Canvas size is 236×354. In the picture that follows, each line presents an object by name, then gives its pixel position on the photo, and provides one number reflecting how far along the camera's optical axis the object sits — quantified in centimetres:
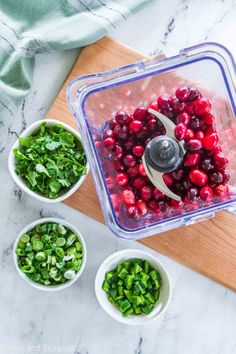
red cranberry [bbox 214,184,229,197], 98
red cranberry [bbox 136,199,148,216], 101
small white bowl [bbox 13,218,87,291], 119
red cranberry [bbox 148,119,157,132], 99
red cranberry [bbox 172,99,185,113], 98
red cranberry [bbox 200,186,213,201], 97
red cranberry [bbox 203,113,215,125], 99
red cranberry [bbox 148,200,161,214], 101
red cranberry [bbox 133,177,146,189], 100
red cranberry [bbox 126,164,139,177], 101
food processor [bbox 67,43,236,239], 97
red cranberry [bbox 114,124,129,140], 101
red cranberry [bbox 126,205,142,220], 101
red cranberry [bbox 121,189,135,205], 101
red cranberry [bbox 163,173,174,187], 97
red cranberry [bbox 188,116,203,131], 98
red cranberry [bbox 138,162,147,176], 99
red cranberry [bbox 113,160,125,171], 102
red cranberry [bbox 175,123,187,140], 96
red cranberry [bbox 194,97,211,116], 98
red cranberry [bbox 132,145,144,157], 100
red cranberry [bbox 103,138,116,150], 101
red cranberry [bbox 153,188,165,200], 99
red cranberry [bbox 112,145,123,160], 101
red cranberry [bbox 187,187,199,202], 96
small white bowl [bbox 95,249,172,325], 118
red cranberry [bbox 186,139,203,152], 96
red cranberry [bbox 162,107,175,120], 99
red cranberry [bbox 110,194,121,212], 101
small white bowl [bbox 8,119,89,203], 112
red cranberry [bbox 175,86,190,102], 99
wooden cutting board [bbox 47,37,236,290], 116
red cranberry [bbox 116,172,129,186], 101
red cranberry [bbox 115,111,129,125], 102
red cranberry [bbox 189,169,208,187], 96
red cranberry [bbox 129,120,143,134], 100
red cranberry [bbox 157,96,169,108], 99
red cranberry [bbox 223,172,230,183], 98
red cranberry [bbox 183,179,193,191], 97
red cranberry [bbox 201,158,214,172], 96
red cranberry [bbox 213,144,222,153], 97
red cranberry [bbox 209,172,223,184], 97
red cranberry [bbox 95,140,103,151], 102
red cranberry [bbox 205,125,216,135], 99
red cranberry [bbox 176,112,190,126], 97
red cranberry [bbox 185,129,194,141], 97
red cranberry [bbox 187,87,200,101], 99
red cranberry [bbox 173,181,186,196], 98
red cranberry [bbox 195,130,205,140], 98
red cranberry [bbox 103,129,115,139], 102
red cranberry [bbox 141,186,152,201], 100
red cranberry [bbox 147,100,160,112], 100
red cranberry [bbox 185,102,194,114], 99
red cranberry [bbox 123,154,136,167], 100
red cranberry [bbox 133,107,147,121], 100
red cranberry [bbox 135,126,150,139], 100
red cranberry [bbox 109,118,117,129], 103
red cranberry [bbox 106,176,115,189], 101
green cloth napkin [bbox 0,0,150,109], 116
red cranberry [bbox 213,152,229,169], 97
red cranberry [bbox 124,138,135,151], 101
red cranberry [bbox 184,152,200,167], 96
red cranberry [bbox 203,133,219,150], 97
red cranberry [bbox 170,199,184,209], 99
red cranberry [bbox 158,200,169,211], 100
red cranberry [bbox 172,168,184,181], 97
